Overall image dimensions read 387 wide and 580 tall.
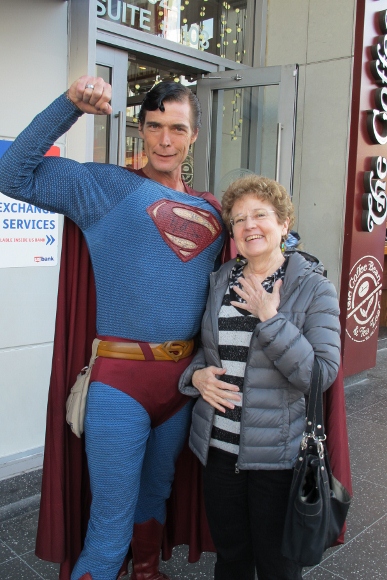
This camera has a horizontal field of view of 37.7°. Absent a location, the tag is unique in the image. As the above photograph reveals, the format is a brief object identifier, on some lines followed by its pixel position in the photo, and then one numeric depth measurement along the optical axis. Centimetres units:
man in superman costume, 168
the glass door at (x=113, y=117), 387
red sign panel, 454
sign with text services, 277
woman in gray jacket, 158
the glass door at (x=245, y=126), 444
